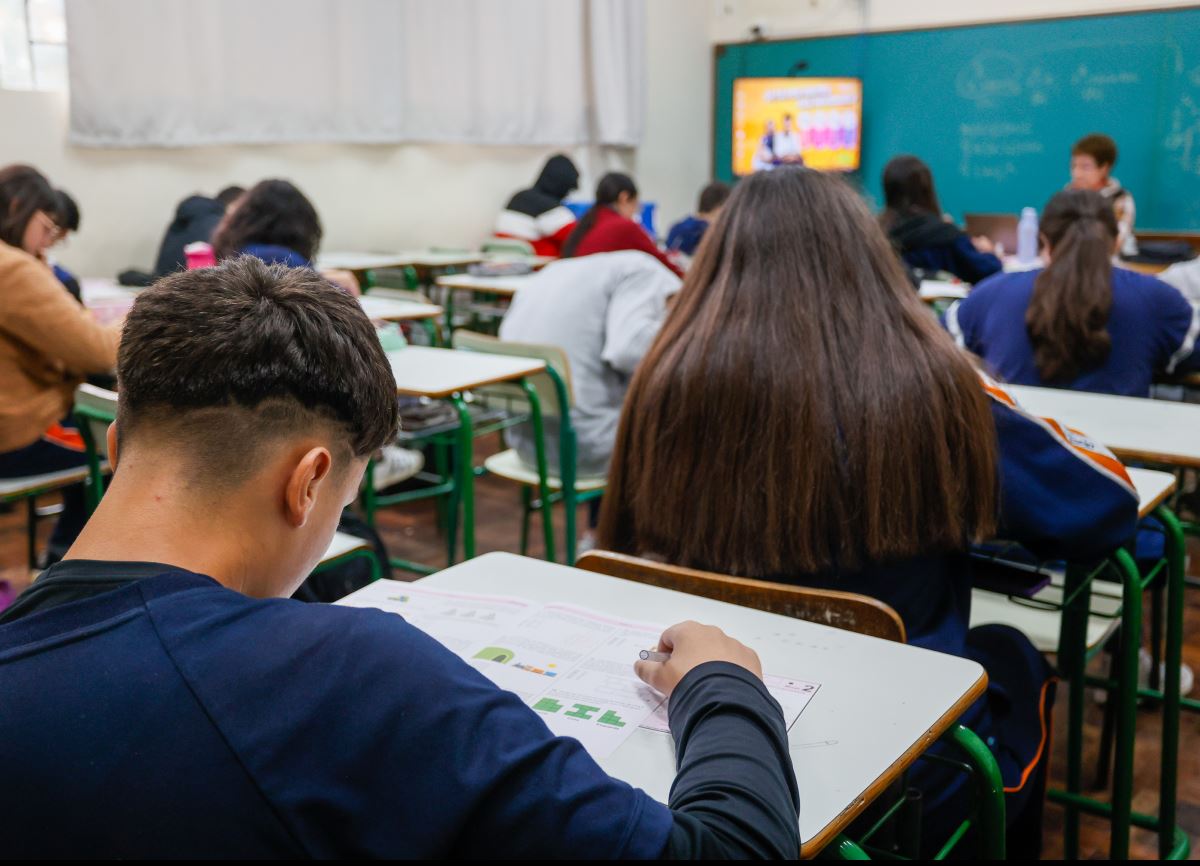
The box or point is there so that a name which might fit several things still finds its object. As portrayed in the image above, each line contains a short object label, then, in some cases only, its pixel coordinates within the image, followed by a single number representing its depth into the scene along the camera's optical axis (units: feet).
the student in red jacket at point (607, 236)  12.84
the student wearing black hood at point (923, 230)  15.31
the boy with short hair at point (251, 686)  2.12
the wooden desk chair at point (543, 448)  9.93
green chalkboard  23.34
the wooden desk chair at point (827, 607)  3.59
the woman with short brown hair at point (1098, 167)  19.03
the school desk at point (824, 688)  3.10
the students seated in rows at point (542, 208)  24.02
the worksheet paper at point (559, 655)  3.38
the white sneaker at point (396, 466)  10.37
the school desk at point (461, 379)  8.98
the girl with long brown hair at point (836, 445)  4.59
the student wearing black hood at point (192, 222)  16.69
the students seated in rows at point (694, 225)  19.43
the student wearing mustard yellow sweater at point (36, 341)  8.71
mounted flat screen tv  27.12
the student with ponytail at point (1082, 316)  8.78
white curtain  18.61
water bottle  17.58
